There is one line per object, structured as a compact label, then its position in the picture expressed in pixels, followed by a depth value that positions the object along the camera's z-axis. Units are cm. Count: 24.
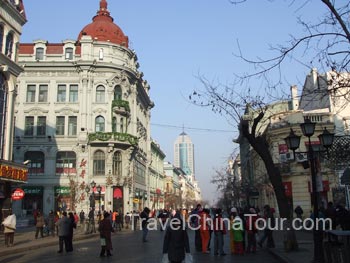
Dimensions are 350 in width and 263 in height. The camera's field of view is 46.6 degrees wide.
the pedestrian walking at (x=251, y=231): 1575
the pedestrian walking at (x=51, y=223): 2742
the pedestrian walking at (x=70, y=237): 1727
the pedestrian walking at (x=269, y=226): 1659
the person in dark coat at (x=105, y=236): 1533
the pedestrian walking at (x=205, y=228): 1586
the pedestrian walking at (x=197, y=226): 1631
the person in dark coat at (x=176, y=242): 853
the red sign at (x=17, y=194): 2696
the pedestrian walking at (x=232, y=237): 1561
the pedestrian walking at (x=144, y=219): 2192
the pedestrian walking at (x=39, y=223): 2453
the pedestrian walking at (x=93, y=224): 3060
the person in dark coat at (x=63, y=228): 1700
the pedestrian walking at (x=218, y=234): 1494
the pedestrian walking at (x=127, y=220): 4106
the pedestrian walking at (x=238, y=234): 1516
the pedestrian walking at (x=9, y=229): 1864
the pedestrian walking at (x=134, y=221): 3779
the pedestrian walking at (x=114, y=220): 3428
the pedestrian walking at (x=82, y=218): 4068
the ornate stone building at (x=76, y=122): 4900
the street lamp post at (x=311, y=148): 1164
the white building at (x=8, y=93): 2912
